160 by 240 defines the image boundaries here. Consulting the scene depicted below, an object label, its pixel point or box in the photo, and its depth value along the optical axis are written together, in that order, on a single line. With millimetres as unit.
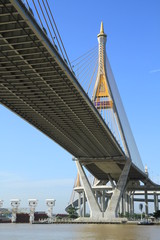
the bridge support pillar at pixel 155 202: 117988
